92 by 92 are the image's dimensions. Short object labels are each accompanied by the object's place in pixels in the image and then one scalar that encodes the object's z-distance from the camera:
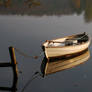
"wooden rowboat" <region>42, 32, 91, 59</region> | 22.53
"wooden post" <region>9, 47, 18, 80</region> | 19.04
